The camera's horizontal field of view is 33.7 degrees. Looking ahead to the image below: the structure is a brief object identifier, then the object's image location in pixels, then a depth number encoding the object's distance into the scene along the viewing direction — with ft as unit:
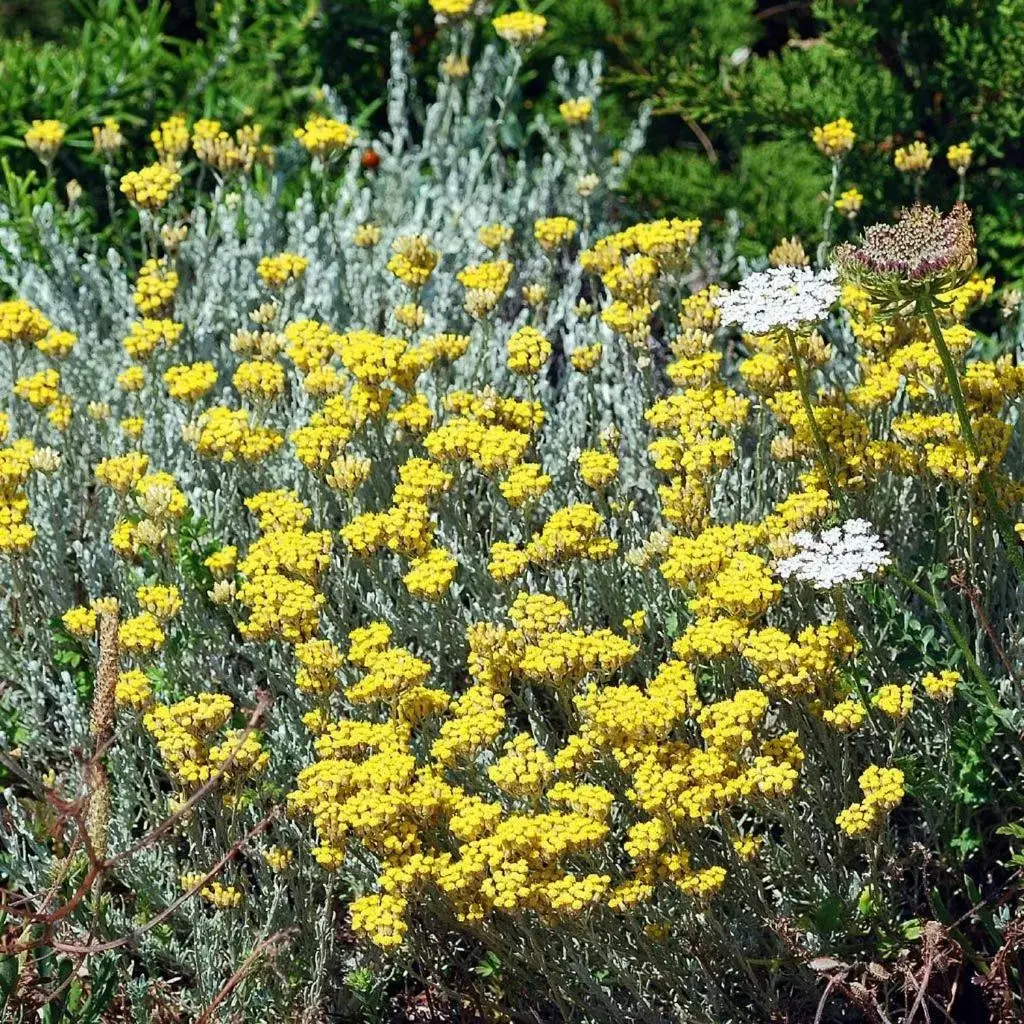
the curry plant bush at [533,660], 9.43
